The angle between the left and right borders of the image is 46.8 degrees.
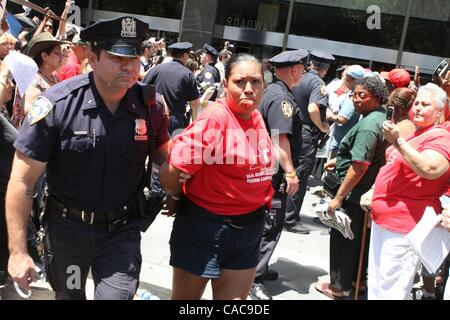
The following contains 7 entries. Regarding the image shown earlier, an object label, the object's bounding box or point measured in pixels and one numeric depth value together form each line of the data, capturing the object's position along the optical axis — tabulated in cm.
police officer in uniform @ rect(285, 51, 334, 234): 582
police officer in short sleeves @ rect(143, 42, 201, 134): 576
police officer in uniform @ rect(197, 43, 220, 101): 886
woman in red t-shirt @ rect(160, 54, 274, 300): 265
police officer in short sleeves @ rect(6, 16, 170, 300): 237
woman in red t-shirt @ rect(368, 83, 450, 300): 319
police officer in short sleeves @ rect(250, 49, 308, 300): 376
